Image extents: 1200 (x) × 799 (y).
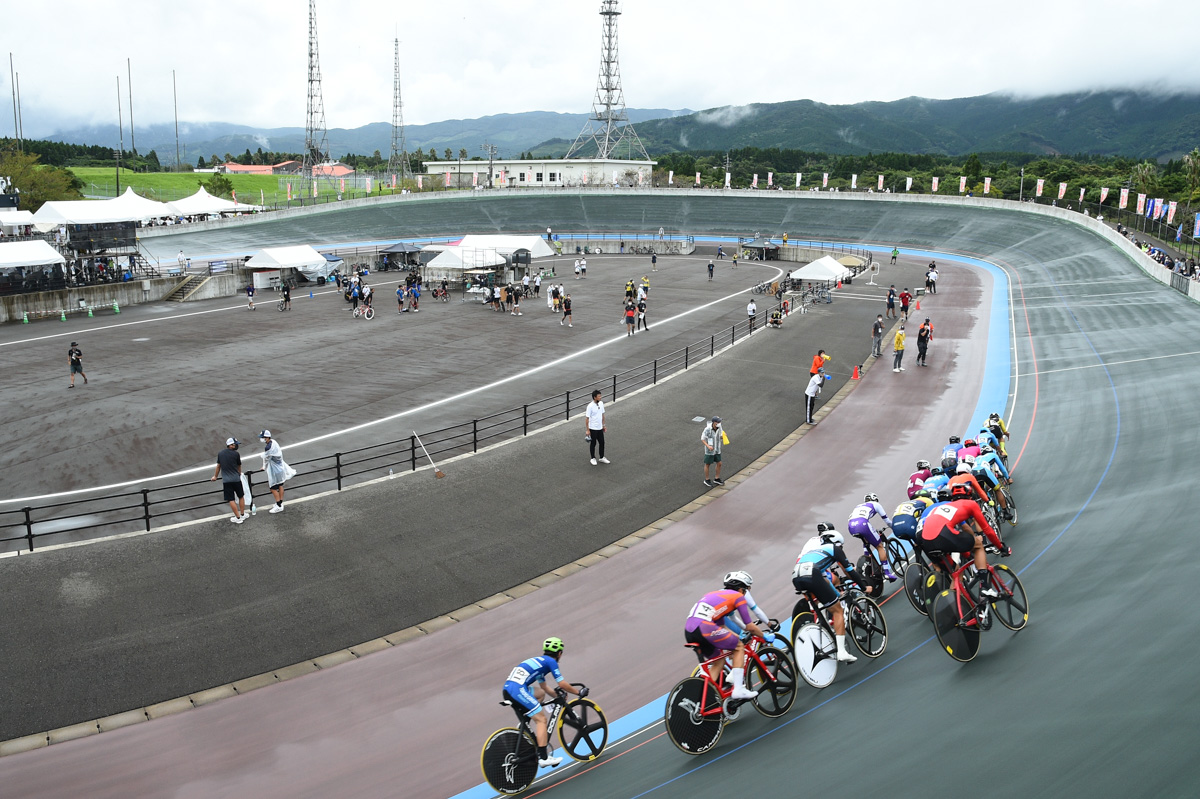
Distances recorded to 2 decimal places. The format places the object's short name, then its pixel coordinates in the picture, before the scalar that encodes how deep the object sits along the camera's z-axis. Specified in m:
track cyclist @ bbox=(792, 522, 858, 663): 8.27
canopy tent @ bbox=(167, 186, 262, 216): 60.94
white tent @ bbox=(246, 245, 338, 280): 44.12
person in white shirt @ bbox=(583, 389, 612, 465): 16.55
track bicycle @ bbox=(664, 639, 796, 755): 7.58
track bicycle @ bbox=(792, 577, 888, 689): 8.27
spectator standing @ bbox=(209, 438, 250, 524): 13.48
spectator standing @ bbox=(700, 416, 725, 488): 15.83
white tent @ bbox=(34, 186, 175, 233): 41.69
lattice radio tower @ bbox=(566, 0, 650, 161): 108.88
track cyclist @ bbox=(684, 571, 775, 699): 7.48
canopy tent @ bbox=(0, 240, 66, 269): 35.47
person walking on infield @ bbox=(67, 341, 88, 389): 24.38
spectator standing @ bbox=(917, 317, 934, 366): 26.25
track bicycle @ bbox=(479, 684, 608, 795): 7.55
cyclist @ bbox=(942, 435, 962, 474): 11.45
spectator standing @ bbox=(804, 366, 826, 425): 20.20
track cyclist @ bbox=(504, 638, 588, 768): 7.43
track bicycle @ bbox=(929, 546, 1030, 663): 8.24
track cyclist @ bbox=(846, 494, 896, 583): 9.71
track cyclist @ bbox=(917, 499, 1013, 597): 8.39
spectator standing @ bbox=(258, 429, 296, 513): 13.91
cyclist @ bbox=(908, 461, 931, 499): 11.23
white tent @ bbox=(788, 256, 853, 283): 38.53
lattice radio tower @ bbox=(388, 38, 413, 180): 114.11
